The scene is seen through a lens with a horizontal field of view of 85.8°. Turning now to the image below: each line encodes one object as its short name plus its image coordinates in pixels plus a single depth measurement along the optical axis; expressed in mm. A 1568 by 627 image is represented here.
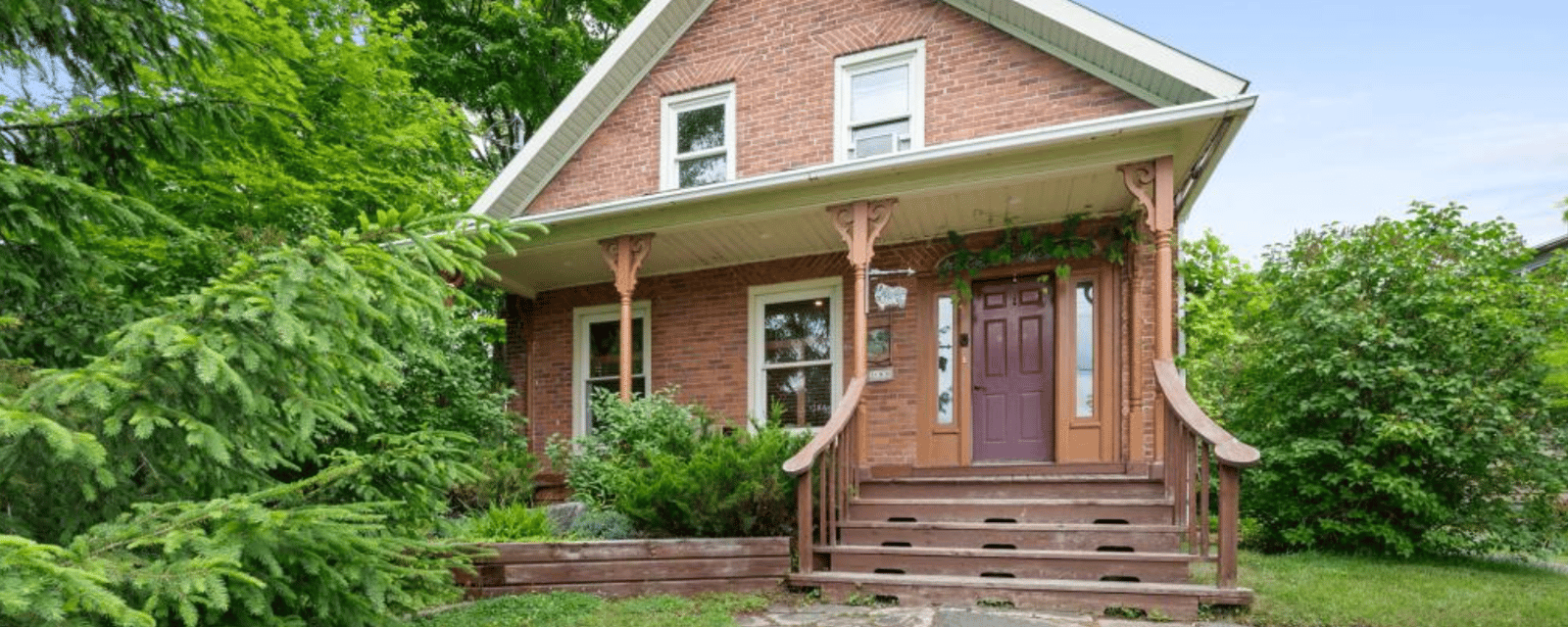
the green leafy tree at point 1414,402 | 6602
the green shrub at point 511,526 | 5965
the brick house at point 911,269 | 5586
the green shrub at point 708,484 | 5730
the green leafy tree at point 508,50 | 14477
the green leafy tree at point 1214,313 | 9975
